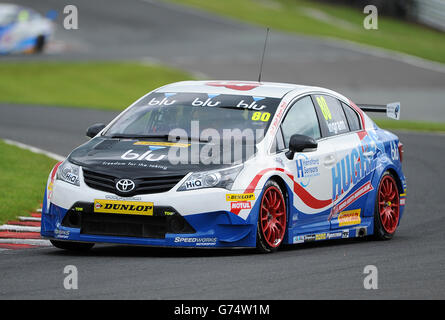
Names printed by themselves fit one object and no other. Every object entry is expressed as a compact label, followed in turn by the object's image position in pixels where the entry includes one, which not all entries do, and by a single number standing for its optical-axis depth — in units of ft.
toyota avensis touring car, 57.62
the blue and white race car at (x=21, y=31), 234.37
